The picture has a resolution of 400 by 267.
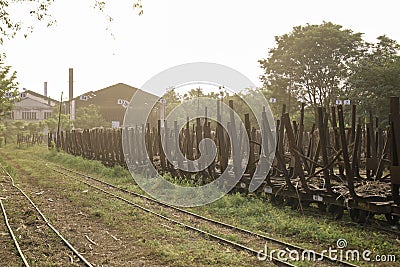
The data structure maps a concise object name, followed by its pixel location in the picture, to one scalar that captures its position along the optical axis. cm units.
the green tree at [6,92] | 3343
